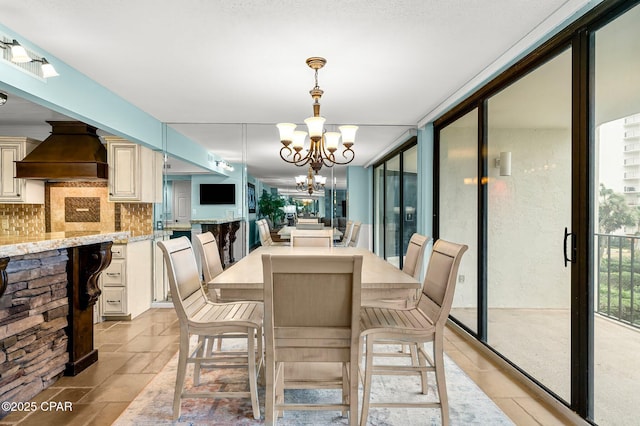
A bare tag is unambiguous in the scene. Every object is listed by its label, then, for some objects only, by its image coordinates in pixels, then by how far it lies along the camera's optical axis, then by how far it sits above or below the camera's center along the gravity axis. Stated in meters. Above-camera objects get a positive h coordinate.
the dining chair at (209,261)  2.59 -0.37
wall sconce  3.46 +0.41
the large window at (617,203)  1.88 +0.03
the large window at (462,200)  3.70 +0.11
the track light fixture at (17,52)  2.32 +0.95
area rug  2.12 -1.13
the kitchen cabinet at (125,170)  4.34 +0.45
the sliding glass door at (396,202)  5.69 +0.14
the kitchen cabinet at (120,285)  4.08 -0.77
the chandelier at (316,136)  2.90 +0.59
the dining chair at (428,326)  1.97 -0.60
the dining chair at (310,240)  4.05 -0.30
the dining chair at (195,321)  2.06 -0.59
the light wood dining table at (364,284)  2.13 -0.40
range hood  4.01 +0.56
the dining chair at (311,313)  1.73 -0.47
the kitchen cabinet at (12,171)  4.33 +0.44
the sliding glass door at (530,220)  2.76 -0.08
